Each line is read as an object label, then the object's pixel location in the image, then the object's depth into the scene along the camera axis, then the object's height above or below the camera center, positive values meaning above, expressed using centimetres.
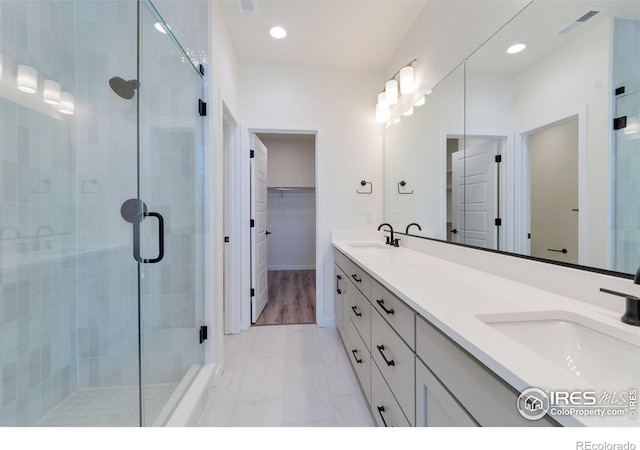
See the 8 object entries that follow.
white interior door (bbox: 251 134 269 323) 271 -8
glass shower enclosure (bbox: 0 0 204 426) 140 +5
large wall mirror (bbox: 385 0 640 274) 81 +36
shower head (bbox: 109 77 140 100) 159 +88
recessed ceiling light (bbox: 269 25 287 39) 220 +170
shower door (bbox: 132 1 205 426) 151 +5
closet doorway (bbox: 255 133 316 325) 502 +27
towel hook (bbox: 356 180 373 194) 277 +41
